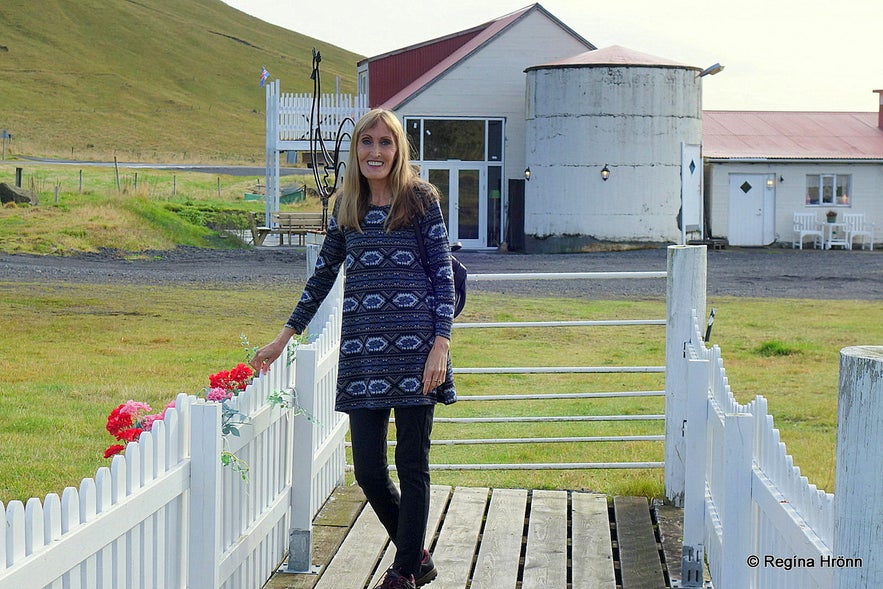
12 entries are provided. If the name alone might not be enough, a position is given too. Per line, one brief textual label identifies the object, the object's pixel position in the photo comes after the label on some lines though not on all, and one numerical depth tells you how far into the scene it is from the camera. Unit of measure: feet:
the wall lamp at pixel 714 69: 89.51
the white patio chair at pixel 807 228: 114.62
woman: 14.38
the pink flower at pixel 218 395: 14.97
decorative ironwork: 25.70
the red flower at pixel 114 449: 14.55
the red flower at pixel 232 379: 15.84
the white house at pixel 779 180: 114.52
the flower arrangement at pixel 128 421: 14.66
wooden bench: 100.78
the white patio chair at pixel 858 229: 115.03
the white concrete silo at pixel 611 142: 104.17
